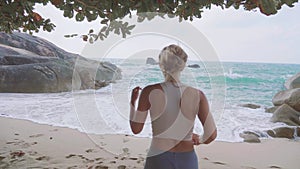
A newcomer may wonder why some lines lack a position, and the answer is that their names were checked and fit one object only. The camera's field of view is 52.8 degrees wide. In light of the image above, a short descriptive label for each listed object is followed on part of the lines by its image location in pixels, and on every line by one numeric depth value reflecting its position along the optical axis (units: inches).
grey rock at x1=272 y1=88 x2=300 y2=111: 275.0
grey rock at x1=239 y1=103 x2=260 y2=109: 393.0
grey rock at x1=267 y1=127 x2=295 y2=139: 222.7
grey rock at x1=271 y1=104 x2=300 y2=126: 248.8
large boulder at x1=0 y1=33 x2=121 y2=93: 377.7
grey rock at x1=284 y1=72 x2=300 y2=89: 354.9
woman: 49.6
